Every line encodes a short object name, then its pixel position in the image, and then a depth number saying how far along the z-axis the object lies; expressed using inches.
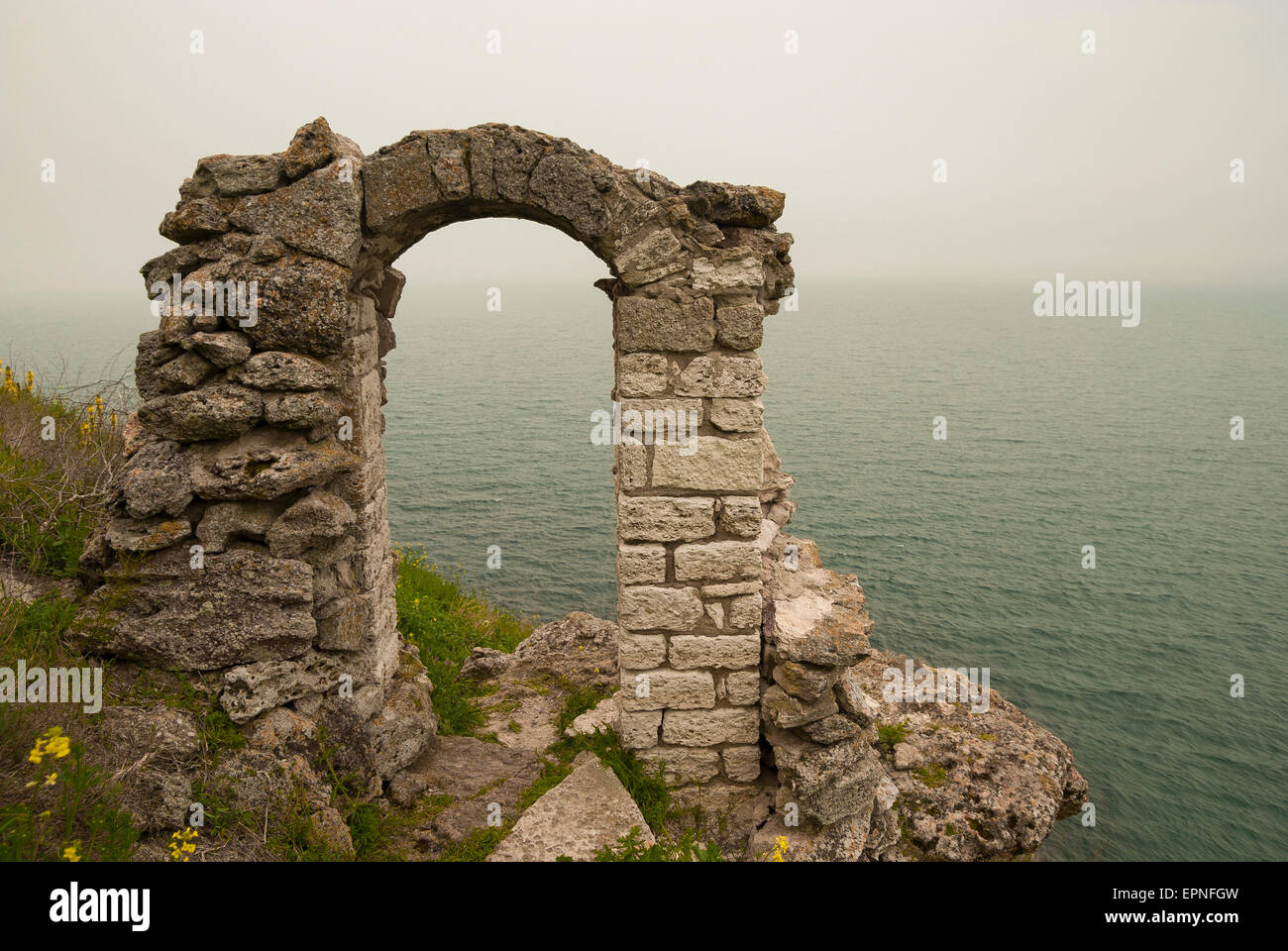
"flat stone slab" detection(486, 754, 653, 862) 196.7
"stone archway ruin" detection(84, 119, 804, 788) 189.9
